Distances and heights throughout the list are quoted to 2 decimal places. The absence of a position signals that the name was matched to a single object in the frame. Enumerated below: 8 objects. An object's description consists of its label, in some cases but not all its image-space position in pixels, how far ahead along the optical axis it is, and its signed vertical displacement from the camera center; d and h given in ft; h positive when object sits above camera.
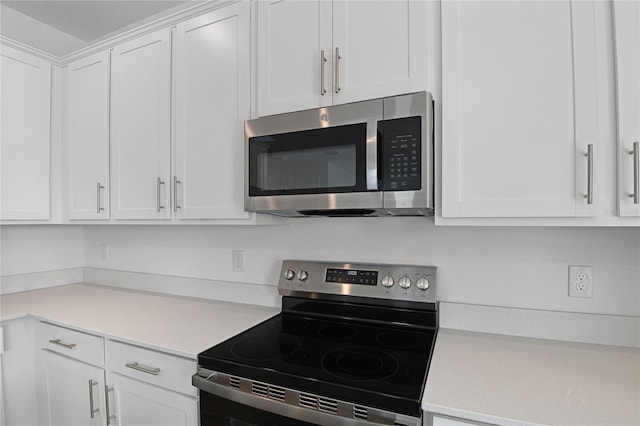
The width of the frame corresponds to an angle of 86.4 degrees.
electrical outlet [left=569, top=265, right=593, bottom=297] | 4.12 -0.86
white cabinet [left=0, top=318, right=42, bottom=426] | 5.57 -2.68
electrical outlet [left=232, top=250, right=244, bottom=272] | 6.29 -0.90
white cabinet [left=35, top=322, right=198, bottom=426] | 4.23 -2.39
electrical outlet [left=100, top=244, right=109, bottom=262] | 8.09 -0.95
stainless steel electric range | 3.15 -1.65
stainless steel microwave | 3.85 +0.65
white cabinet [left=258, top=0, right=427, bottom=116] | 4.00 +2.03
